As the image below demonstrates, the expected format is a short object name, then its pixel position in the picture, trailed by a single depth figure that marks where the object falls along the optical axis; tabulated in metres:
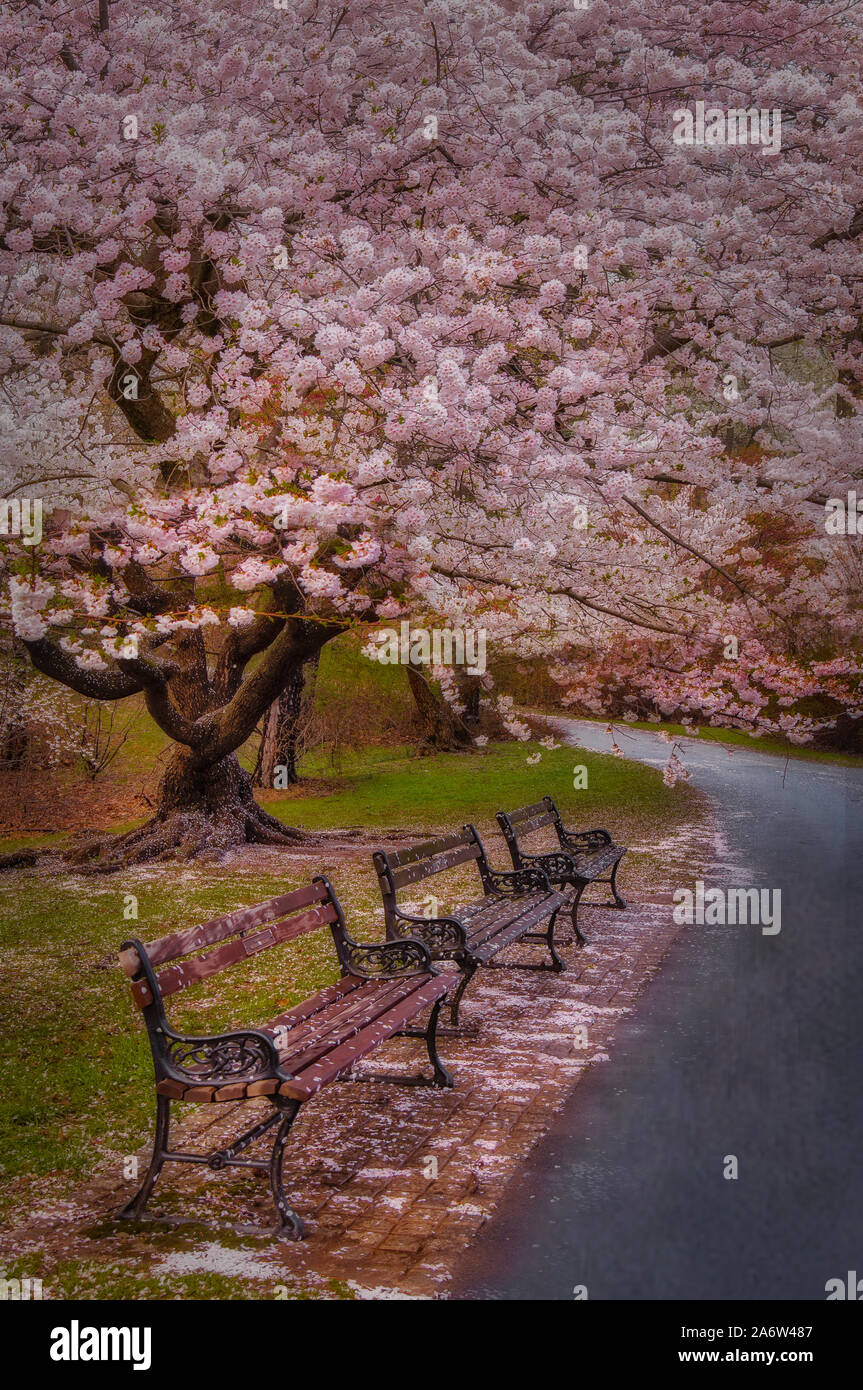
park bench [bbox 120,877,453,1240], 4.06
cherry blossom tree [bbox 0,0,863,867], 8.18
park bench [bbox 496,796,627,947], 8.82
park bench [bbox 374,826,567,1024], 6.29
